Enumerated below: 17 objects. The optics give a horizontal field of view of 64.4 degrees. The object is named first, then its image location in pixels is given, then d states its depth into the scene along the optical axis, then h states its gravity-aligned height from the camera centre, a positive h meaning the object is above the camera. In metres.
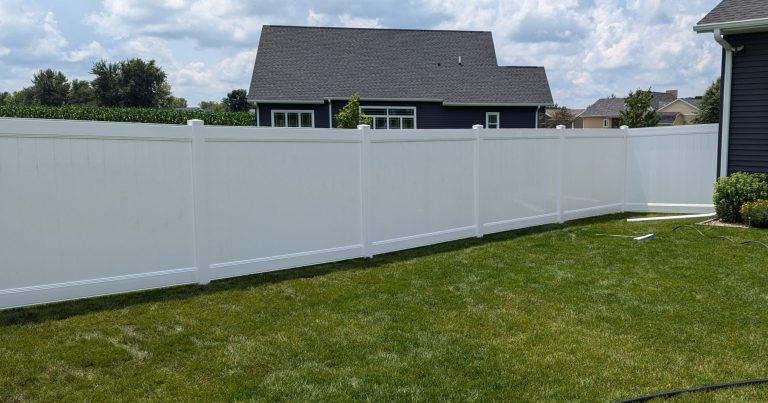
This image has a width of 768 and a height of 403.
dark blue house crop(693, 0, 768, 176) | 9.93 +0.83
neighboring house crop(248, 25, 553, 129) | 24.30 +2.40
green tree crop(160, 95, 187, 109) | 86.79 +5.80
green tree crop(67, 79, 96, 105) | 76.93 +6.03
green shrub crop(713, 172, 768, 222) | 9.76 -0.94
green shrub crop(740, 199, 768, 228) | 9.27 -1.21
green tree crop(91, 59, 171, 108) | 74.00 +7.09
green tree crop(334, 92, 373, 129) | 22.05 +0.79
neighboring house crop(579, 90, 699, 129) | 68.38 +2.74
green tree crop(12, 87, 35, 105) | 82.60 +6.22
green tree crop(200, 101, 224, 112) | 110.57 +6.28
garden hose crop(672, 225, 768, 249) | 8.14 -1.45
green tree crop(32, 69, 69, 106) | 80.31 +7.03
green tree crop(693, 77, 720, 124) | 45.03 +2.24
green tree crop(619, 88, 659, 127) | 34.94 +1.45
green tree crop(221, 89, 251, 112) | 66.62 +4.21
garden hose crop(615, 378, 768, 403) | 3.59 -1.54
